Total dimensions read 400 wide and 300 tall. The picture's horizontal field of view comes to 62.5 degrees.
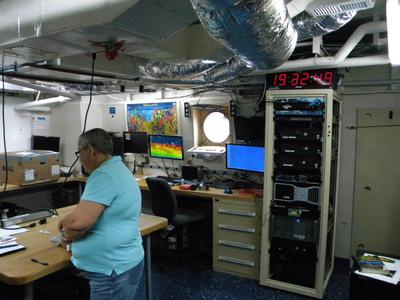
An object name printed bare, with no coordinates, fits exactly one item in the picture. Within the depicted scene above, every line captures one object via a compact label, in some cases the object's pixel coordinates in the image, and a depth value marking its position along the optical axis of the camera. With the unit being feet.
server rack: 9.16
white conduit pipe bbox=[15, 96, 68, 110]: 15.16
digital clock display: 9.11
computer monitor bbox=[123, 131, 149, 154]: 14.05
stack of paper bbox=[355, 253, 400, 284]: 6.92
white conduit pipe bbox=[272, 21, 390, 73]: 7.80
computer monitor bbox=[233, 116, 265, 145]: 11.23
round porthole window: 13.25
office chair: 10.72
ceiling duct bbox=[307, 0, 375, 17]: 4.90
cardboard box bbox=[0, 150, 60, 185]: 12.67
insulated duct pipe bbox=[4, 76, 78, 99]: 11.52
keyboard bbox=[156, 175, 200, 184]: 12.67
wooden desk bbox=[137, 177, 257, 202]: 10.43
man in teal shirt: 5.38
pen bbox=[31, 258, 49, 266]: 5.74
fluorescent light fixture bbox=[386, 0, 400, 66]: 4.72
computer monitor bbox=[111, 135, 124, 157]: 14.49
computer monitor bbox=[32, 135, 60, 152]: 15.26
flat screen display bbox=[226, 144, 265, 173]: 11.02
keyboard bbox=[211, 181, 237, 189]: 11.69
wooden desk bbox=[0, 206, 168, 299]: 5.38
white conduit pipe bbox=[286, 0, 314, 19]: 5.30
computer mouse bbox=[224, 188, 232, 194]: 10.98
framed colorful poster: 14.12
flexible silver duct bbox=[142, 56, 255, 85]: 8.56
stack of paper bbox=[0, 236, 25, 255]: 6.28
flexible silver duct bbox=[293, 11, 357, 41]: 5.93
